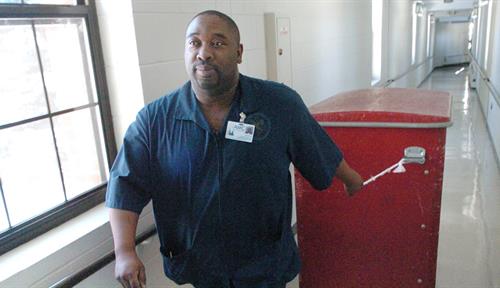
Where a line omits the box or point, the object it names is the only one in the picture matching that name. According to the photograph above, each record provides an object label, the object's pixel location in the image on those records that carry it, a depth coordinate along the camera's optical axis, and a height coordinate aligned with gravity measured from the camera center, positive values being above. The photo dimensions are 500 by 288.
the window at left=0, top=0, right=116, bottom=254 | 1.43 -0.24
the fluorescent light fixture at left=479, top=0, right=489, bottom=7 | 7.90 +0.48
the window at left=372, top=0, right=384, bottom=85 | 6.54 -0.08
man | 1.20 -0.37
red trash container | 1.75 -0.76
